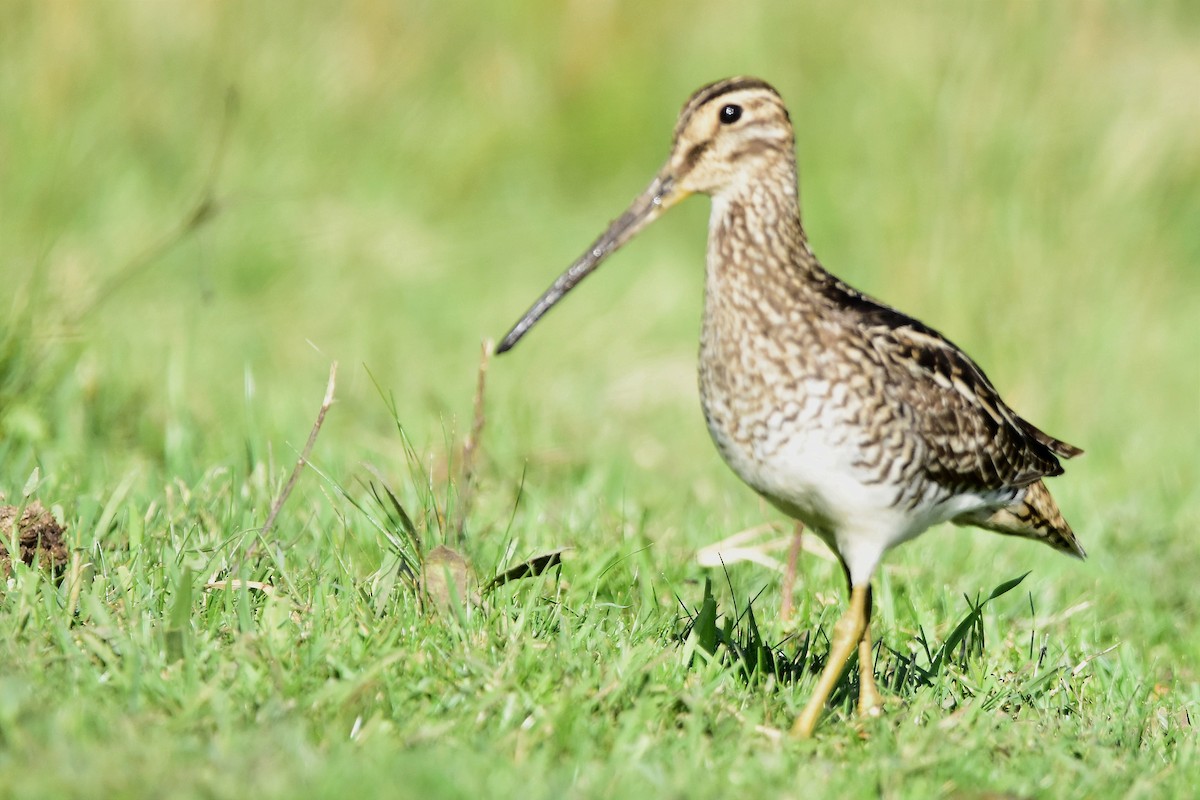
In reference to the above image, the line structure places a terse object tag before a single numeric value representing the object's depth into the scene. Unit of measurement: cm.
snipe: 746
